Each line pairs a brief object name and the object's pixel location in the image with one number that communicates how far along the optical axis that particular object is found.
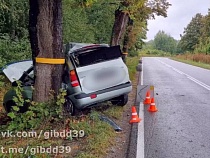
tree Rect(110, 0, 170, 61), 11.21
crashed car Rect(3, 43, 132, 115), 6.28
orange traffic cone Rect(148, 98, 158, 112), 7.68
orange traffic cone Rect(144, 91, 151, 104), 8.53
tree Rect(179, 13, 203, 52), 89.62
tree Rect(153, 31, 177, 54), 138.12
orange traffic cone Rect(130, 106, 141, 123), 6.44
